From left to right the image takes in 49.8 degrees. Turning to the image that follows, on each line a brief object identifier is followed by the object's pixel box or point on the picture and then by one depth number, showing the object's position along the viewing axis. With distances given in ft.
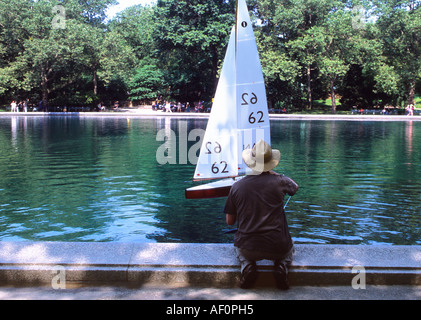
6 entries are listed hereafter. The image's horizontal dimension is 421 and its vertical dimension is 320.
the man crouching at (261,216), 14.26
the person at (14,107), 167.12
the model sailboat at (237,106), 25.95
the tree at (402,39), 155.94
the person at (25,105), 174.70
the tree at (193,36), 160.35
